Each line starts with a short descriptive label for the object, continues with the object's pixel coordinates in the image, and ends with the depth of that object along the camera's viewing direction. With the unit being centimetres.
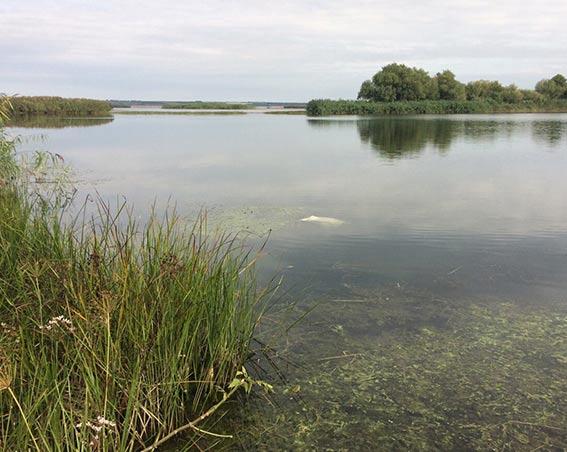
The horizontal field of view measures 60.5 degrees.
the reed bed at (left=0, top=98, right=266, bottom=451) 201
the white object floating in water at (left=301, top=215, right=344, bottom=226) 701
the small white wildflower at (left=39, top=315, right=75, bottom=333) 200
